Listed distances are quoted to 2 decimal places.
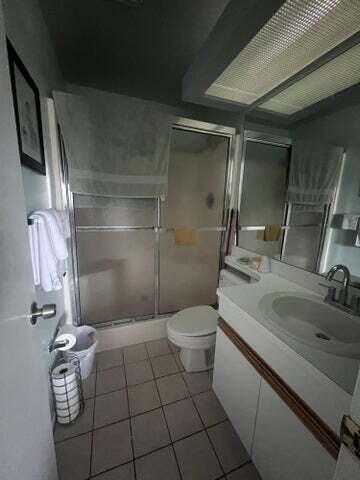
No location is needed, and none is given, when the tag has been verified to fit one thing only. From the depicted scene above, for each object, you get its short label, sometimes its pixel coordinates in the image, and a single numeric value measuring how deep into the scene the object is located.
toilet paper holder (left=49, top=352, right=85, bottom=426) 1.17
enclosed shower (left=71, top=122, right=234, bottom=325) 1.72
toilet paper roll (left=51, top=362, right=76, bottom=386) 1.16
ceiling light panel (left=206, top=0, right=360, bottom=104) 0.84
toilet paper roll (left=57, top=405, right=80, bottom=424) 1.19
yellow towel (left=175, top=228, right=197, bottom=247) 1.89
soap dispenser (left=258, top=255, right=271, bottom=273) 1.49
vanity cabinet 0.67
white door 0.47
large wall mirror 1.07
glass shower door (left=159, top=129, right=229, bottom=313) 1.82
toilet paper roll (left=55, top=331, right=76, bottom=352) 1.23
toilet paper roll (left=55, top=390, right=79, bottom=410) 1.17
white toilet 1.45
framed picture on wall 0.86
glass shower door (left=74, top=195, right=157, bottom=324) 1.68
